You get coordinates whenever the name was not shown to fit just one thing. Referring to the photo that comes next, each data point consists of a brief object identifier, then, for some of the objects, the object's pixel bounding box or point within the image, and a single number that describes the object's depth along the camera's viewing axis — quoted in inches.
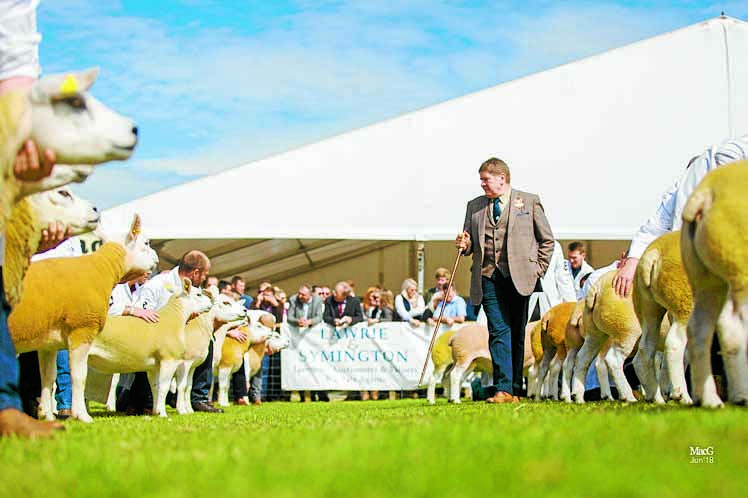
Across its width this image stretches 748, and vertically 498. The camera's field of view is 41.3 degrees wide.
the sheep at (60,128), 175.3
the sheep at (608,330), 369.7
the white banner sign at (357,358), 700.7
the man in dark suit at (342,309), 714.8
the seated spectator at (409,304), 713.6
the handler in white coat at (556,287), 564.7
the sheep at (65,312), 304.0
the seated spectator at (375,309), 725.9
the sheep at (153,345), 374.3
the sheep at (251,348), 579.5
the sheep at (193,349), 426.0
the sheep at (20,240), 222.1
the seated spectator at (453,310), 676.7
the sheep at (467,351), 534.0
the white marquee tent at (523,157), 738.8
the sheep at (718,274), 202.1
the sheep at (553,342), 462.6
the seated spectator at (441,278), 685.4
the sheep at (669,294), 287.0
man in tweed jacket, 385.1
